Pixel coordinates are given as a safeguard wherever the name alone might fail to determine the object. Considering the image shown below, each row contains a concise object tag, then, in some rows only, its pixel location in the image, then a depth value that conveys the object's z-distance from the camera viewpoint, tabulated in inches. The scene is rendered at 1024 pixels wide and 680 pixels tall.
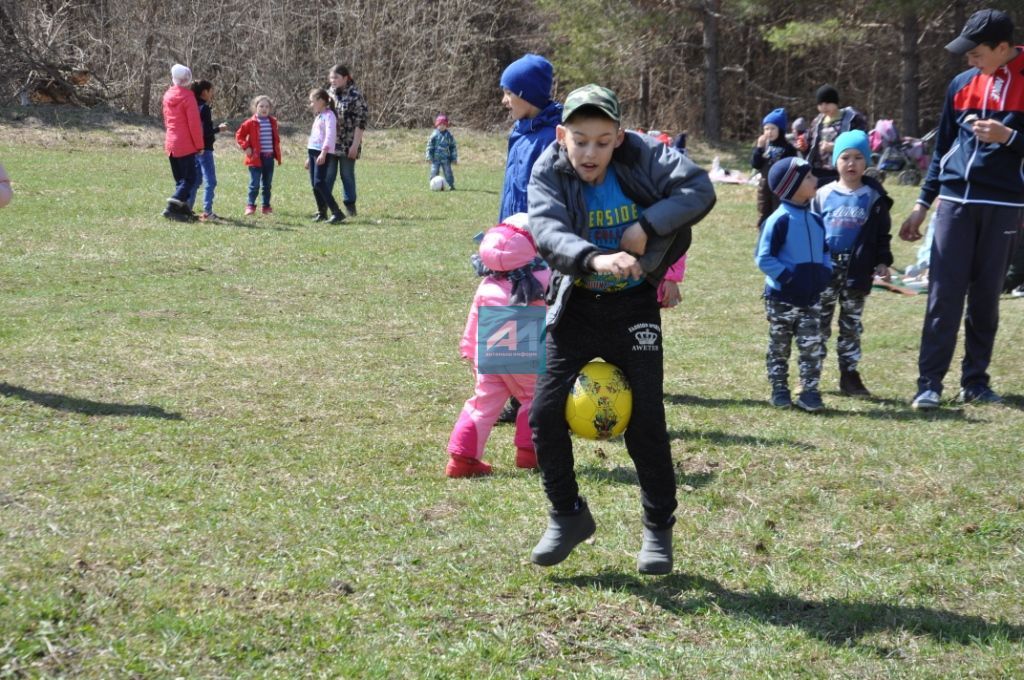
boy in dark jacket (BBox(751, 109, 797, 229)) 513.7
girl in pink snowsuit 219.8
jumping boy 159.3
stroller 978.1
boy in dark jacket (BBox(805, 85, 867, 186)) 504.7
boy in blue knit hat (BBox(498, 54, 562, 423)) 236.2
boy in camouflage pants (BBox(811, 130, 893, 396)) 310.0
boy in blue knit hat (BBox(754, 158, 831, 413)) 285.9
